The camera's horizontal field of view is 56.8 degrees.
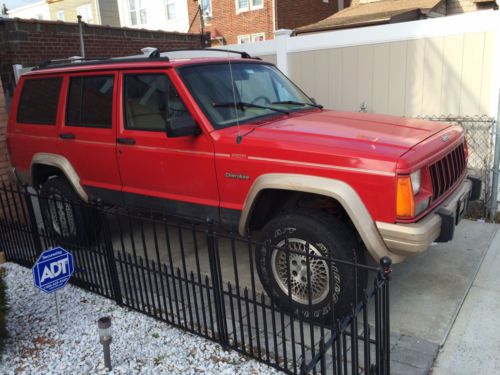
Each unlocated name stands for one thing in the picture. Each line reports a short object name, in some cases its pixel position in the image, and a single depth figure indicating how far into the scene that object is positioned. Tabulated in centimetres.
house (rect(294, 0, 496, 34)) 1340
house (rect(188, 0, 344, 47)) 1875
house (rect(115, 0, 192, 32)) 2141
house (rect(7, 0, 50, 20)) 2894
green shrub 328
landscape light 306
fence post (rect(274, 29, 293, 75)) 788
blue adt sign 341
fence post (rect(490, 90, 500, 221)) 560
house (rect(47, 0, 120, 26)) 2594
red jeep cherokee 317
